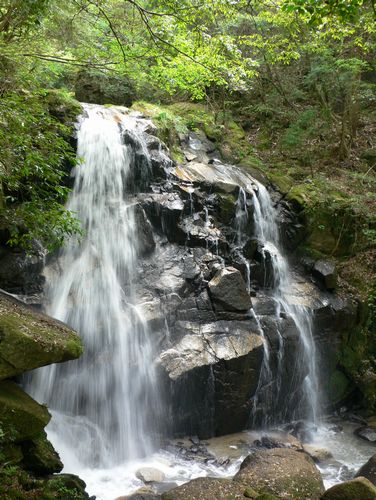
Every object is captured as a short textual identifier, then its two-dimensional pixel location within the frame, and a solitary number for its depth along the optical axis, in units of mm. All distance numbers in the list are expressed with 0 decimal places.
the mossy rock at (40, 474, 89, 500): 4570
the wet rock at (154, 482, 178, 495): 6180
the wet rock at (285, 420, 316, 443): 8591
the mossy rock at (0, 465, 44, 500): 4141
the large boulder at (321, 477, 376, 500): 5242
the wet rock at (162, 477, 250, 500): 5491
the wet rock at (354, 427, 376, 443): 8664
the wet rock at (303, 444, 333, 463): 7754
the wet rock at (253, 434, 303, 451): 7828
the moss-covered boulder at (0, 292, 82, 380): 4859
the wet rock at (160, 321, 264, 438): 7859
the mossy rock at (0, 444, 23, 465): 4520
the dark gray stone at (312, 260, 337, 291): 10674
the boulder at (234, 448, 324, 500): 5762
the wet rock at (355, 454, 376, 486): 6637
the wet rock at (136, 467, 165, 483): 6426
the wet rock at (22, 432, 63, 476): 5004
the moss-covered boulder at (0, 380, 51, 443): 4723
